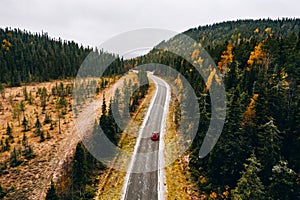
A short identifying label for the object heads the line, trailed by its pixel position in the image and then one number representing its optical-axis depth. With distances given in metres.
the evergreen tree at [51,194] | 17.94
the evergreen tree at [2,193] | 21.73
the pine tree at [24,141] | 31.21
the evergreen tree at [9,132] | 33.78
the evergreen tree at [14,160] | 27.08
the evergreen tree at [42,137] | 33.50
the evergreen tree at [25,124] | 37.41
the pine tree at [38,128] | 35.62
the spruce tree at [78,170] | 22.34
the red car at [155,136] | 34.22
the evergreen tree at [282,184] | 16.62
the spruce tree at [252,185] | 15.38
